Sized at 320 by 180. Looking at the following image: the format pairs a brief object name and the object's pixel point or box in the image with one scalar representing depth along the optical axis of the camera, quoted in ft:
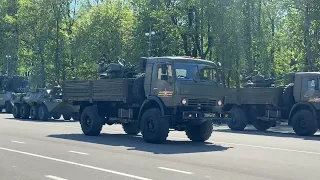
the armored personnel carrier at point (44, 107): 110.42
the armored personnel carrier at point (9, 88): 149.18
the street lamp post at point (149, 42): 153.84
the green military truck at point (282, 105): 77.71
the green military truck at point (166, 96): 58.44
